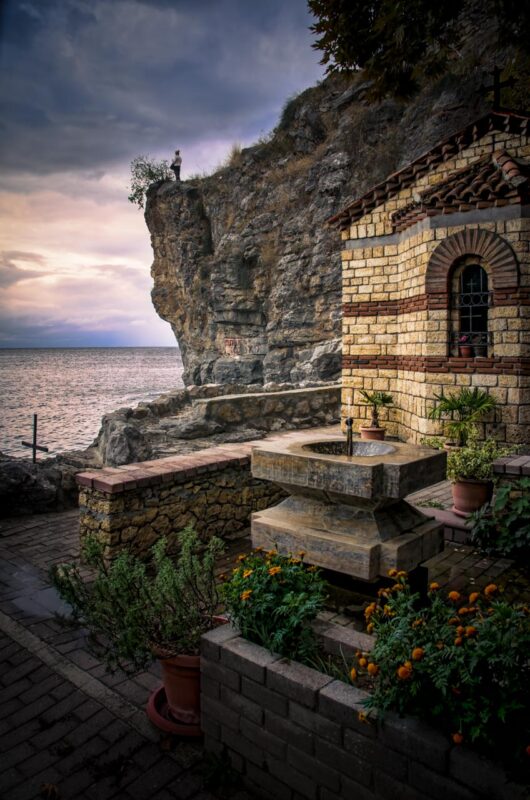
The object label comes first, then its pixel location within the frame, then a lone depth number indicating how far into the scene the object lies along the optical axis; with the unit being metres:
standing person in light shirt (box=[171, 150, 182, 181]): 39.62
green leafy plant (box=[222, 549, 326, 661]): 2.93
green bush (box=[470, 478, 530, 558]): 5.70
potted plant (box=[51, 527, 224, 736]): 3.24
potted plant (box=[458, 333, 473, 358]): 10.09
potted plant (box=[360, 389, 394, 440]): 11.35
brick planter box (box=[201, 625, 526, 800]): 2.12
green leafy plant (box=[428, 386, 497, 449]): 8.02
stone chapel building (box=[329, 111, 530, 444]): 9.50
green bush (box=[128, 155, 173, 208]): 41.81
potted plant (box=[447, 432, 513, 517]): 6.68
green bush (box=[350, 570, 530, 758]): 2.08
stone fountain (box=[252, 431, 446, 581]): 4.02
